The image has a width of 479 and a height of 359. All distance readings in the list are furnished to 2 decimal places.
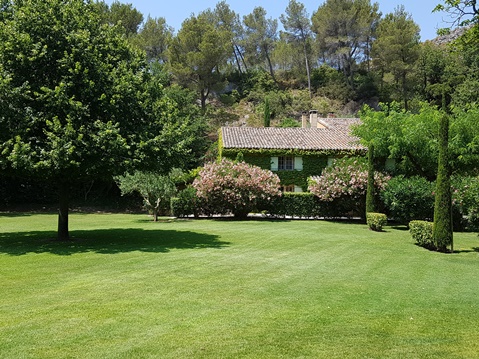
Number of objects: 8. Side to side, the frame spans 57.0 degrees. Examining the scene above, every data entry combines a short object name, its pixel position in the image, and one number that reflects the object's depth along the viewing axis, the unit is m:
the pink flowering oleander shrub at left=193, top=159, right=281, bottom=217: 28.16
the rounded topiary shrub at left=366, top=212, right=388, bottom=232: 22.84
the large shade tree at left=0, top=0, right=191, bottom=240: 13.26
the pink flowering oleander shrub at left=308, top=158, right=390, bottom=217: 28.02
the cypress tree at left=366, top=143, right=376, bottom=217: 26.17
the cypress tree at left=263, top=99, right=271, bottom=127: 50.47
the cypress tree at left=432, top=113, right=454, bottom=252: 15.40
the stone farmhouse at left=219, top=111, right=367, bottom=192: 34.28
